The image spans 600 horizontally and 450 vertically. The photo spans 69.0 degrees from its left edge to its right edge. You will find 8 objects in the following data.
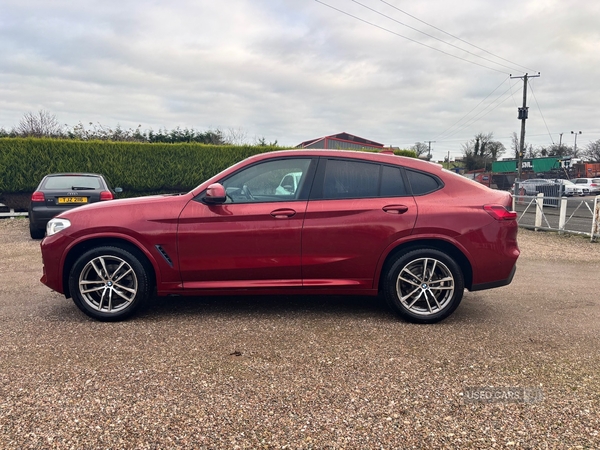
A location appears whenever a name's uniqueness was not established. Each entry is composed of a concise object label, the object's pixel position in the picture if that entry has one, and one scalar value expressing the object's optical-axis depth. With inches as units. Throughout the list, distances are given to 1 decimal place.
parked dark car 339.3
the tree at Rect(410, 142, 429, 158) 3117.6
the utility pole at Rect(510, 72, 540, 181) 1171.1
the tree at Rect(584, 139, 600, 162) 2772.6
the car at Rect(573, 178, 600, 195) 1489.9
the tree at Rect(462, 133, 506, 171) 2736.2
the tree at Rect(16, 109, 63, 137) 948.3
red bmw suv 153.9
